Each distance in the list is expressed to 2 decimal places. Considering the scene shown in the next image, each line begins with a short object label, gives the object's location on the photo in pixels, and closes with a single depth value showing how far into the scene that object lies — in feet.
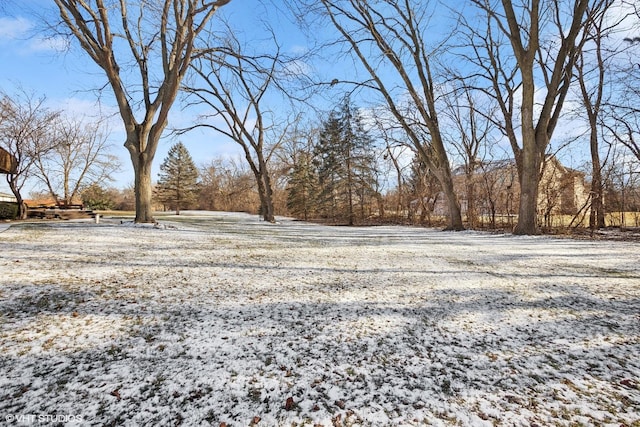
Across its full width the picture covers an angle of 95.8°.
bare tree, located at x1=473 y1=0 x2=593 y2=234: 26.78
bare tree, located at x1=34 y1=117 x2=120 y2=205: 57.20
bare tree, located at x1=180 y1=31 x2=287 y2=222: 51.13
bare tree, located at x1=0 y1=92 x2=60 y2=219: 40.45
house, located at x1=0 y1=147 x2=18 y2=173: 32.24
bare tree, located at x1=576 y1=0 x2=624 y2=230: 31.12
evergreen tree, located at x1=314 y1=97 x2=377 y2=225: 60.70
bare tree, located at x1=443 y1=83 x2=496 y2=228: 48.39
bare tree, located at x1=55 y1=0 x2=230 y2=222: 27.15
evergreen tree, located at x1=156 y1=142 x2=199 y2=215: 122.11
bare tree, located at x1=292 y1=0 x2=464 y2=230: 36.60
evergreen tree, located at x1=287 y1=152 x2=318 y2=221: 90.89
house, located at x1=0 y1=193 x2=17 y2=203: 66.82
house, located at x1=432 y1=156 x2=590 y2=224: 36.94
